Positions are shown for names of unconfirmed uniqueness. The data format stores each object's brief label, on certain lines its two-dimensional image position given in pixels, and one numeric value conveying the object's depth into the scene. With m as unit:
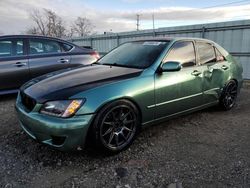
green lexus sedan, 2.11
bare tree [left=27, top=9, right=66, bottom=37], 33.87
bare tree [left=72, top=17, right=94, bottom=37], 39.30
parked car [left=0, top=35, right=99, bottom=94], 4.10
